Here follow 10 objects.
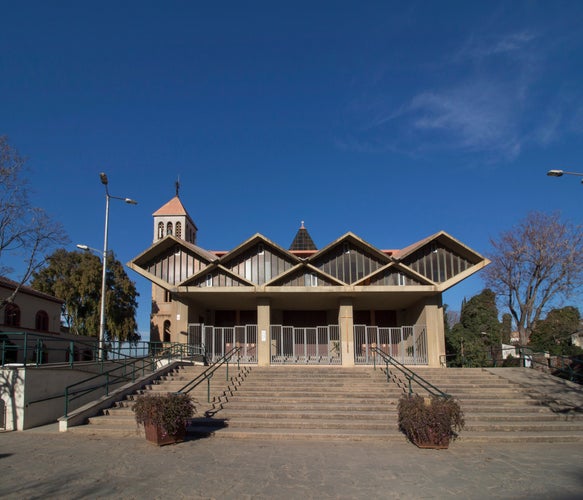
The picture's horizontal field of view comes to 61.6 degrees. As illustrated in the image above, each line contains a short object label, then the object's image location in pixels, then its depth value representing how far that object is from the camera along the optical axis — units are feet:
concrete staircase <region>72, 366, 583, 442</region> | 41.27
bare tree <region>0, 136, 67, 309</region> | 60.66
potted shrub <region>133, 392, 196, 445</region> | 36.14
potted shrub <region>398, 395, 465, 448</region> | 35.63
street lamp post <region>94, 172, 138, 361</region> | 73.83
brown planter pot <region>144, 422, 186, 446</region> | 36.32
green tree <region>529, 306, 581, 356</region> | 106.69
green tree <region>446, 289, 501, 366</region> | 85.25
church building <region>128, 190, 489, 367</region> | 77.61
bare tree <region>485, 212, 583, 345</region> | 104.37
